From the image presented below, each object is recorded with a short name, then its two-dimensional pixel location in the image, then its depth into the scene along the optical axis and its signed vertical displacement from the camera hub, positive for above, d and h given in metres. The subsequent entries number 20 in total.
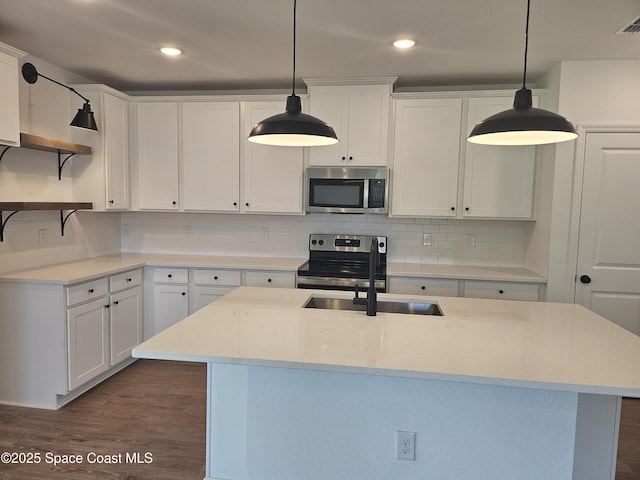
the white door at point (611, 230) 3.09 -0.06
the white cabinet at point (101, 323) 2.86 -0.88
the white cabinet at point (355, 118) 3.54 +0.82
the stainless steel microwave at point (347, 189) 3.55 +0.21
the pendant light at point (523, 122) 1.58 +0.38
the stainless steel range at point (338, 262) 3.42 -0.45
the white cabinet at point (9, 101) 2.58 +0.65
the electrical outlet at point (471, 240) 3.86 -0.21
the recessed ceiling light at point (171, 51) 3.02 +1.16
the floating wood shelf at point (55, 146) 2.83 +0.44
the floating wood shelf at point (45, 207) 2.72 -0.01
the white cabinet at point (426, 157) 3.51 +0.51
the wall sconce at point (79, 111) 3.12 +0.74
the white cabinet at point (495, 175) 3.45 +0.36
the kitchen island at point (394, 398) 1.49 -0.74
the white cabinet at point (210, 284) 3.64 -0.64
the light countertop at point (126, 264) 2.84 -0.47
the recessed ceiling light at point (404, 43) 2.77 +1.16
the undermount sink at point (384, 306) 2.32 -0.51
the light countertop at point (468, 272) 3.29 -0.45
